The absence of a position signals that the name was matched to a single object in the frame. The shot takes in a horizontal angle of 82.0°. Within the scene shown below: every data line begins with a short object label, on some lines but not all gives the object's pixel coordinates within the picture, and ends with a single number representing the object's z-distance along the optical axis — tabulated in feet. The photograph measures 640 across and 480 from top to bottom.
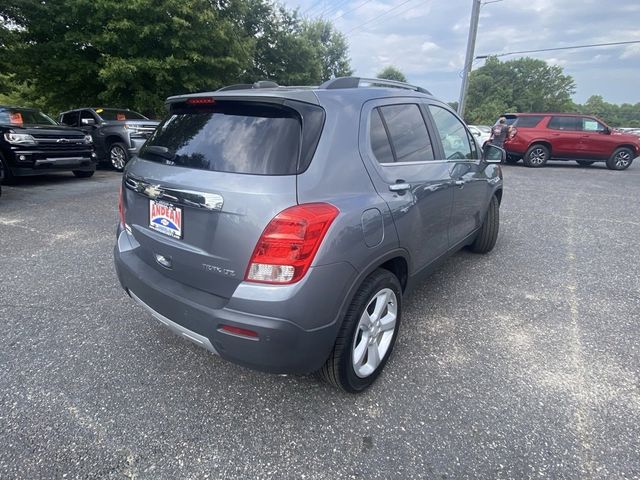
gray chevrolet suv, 5.55
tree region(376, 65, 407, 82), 176.45
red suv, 39.42
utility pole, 57.16
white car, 54.80
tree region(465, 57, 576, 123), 222.48
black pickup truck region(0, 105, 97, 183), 22.75
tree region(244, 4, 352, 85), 70.54
